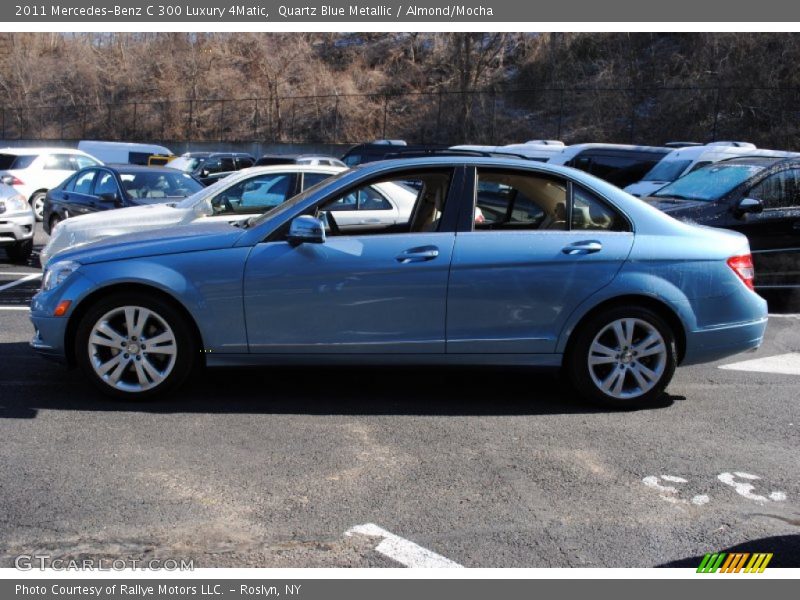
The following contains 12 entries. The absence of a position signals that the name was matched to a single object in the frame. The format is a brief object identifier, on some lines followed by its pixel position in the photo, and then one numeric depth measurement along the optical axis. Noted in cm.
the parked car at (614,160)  1702
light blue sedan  568
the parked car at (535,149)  1928
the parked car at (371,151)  2258
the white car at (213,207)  918
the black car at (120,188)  1202
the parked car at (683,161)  1509
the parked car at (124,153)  3086
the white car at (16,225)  1259
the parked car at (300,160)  2320
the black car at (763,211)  1012
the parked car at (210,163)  2632
